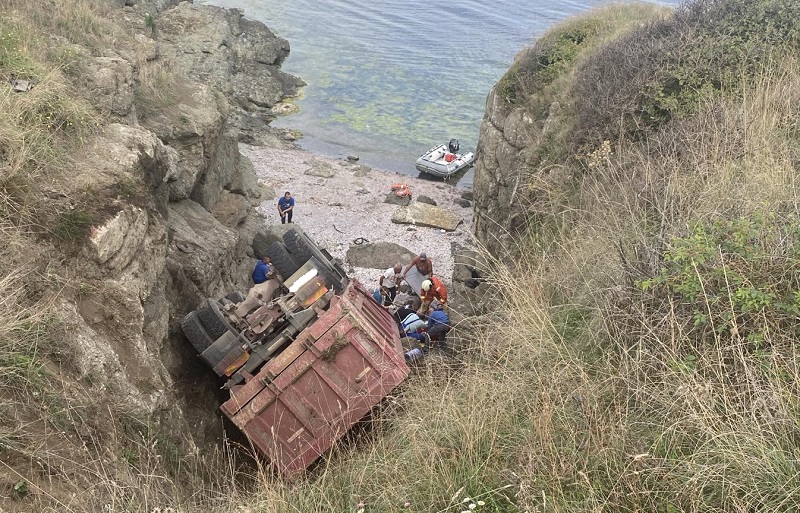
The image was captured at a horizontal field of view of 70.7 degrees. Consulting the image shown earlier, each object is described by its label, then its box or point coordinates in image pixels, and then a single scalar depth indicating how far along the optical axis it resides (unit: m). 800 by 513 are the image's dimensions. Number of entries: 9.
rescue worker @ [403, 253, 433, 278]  12.02
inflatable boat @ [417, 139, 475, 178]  23.73
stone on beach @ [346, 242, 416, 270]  15.18
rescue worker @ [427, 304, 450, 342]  9.73
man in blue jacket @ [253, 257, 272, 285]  11.11
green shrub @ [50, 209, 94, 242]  6.40
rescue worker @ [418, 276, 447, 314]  10.88
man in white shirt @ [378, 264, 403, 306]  11.87
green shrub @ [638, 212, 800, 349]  3.63
